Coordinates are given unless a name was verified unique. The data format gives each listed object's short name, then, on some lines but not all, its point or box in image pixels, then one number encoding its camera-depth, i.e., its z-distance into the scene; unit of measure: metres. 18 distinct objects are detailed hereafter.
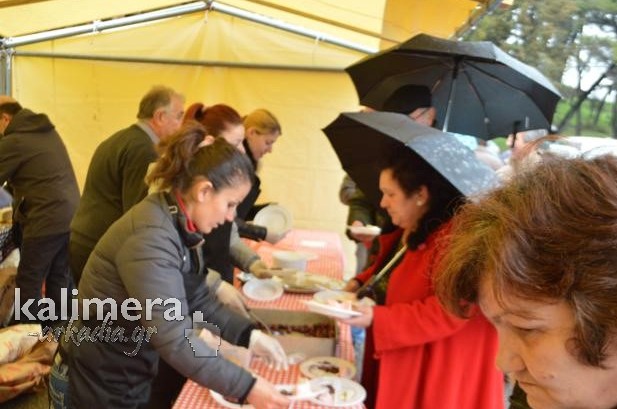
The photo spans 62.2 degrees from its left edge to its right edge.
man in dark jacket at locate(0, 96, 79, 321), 3.11
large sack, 2.50
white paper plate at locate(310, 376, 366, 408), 1.37
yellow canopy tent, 4.73
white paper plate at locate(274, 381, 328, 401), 1.37
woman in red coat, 1.42
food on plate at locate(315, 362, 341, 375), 1.55
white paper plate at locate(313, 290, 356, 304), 1.85
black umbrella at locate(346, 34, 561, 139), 2.11
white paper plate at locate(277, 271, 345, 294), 2.25
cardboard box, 1.60
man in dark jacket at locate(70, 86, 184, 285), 2.42
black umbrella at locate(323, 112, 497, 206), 1.37
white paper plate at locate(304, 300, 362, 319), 1.49
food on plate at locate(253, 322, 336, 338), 1.70
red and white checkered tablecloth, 1.36
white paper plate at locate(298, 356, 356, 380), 1.52
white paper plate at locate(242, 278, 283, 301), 2.16
